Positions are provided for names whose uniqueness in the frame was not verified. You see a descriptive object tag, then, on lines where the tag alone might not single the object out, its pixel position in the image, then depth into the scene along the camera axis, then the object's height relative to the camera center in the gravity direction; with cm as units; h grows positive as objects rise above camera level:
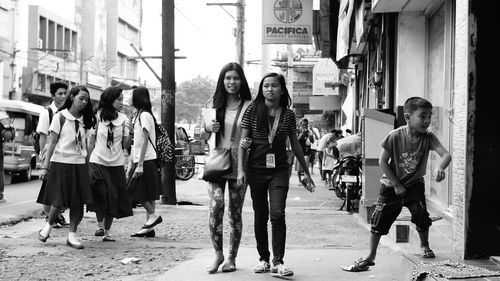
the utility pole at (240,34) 2795 +464
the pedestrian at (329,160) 1835 -21
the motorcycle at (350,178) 1205 -43
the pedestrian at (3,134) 1271 +26
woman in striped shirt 597 -7
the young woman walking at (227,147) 625 +3
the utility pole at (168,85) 1273 +117
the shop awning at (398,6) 1088 +231
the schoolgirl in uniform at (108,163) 817 -16
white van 1917 +13
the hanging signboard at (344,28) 1378 +256
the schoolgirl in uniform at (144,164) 869 -18
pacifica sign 1848 +340
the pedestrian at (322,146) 2083 +18
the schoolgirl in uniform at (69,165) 765 -17
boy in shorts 570 -14
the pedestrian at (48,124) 783 +30
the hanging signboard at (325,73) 3300 +367
